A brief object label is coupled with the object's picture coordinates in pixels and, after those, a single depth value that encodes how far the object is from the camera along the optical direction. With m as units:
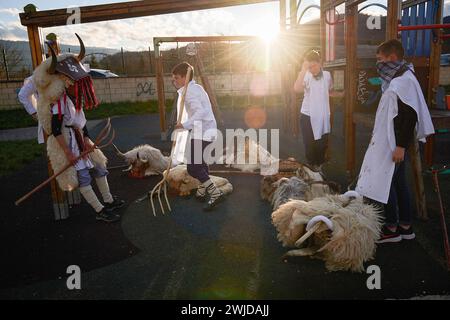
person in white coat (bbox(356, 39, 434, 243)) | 3.35
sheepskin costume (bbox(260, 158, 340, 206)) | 4.46
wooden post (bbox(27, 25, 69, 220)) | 4.55
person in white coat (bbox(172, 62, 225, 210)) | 4.69
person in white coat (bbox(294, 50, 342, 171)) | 5.50
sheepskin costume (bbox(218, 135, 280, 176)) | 6.57
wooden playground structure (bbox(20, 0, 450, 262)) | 4.57
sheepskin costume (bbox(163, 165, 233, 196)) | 5.53
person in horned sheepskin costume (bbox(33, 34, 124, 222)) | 4.13
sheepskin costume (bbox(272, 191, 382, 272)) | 3.16
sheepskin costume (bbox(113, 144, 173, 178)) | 6.75
